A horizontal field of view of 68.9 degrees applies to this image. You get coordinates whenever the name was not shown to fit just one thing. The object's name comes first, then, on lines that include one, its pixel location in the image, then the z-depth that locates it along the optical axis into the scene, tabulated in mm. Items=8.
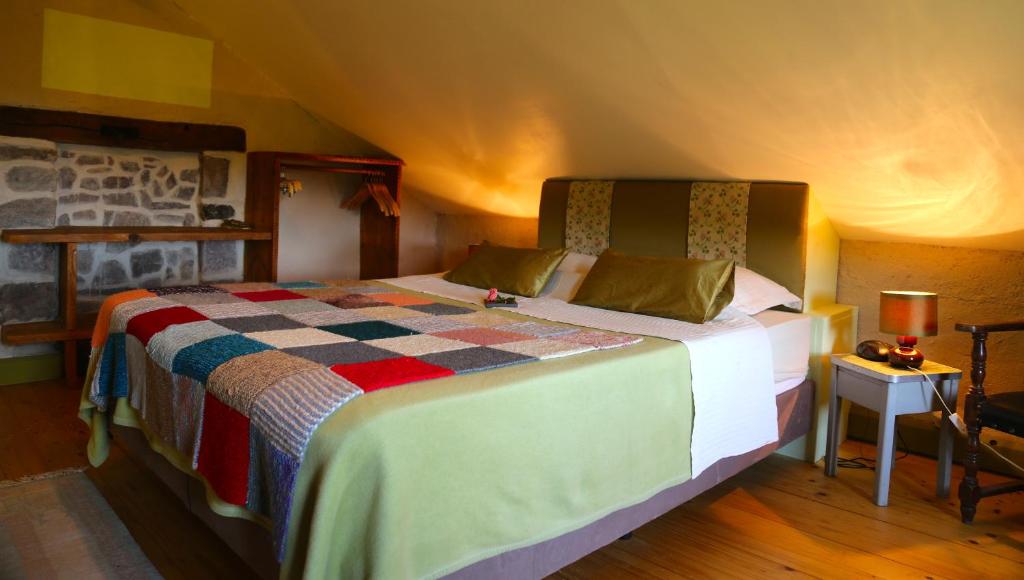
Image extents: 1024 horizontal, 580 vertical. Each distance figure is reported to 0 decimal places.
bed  1591
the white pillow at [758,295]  3174
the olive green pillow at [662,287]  3016
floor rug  2236
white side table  2848
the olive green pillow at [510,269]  3684
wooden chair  2674
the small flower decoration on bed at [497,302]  3311
